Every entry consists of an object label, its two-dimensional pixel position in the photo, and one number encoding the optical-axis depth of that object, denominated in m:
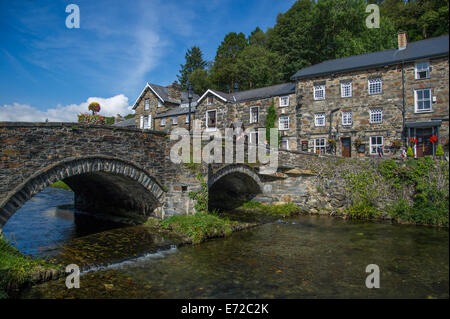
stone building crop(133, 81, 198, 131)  39.66
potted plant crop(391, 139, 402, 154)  22.16
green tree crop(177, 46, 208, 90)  70.25
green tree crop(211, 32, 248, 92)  53.38
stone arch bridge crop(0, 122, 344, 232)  9.38
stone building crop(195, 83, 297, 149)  31.36
